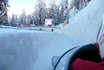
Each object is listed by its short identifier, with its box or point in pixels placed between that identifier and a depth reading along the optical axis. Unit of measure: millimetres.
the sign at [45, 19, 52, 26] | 24355
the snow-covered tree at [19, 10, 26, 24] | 41031
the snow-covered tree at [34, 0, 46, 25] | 31453
